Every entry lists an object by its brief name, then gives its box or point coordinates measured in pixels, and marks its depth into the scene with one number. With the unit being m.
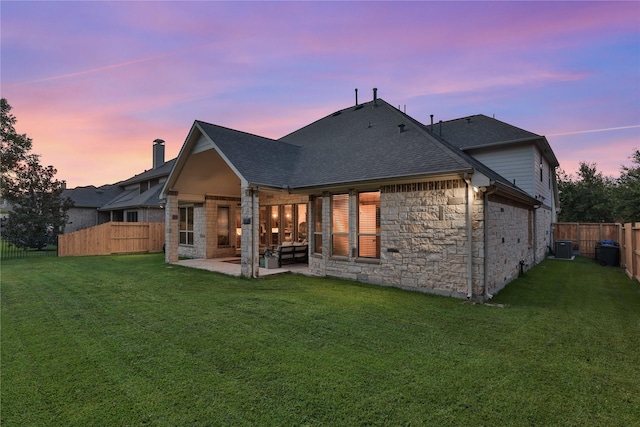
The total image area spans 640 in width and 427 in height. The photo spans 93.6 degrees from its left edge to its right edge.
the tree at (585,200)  26.28
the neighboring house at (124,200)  22.02
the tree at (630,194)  15.83
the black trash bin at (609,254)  13.23
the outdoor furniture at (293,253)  11.51
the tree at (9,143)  19.09
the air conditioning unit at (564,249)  15.64
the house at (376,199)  7.35
